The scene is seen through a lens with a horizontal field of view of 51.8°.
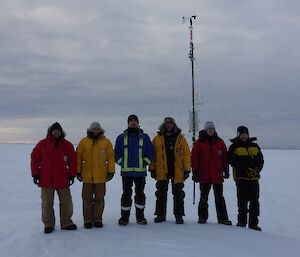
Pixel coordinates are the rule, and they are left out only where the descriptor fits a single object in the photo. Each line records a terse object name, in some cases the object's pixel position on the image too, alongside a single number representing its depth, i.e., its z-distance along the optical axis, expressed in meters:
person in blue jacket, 5.03
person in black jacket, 5.40
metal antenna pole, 7.68
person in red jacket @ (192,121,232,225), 5.39
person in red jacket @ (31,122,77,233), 4.79
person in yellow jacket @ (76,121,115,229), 4.96
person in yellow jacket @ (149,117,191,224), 5.25
